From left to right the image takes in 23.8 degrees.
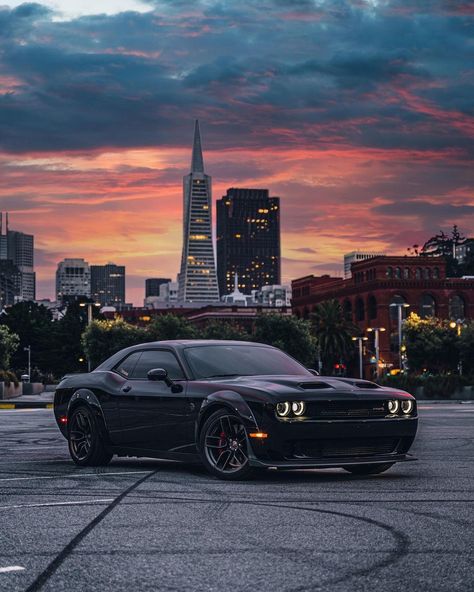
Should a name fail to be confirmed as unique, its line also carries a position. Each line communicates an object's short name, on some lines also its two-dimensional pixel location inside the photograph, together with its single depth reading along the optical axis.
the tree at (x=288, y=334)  99.06
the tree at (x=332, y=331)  116.38
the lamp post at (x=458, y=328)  79.28
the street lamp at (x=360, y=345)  108.69
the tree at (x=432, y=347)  79.88
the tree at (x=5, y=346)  66.50
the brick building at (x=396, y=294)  123.56
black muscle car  10.63
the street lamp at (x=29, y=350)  119.21
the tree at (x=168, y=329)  99.31
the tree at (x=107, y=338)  96.50
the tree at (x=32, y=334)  119.69
